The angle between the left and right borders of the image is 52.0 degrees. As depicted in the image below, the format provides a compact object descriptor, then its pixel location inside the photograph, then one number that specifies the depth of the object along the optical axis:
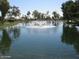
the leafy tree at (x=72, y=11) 24.54
